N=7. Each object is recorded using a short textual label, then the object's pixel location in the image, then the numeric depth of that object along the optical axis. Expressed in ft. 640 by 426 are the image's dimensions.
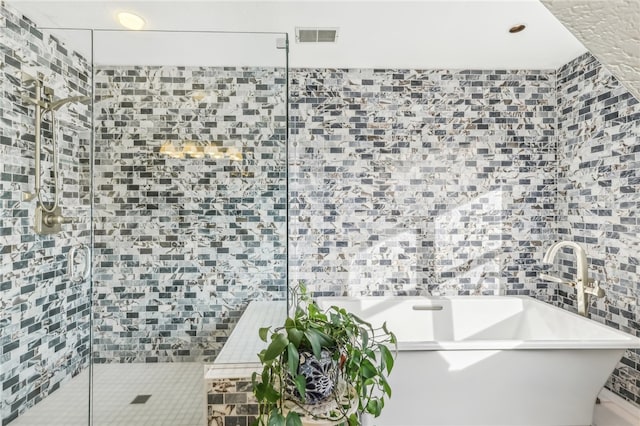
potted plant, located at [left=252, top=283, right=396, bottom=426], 3.89
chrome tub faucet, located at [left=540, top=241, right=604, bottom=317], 8.29
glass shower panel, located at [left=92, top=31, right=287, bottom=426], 6.07
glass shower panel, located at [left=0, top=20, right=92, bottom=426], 6.15
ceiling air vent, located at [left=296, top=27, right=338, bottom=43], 7.89
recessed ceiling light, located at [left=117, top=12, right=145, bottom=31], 7.23
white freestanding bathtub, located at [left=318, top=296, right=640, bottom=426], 6.76
